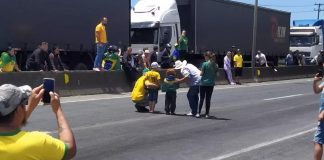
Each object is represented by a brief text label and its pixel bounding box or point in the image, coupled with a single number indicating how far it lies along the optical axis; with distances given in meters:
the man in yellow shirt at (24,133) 3.25
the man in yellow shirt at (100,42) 19.67
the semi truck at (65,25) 19.25
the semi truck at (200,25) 27.58
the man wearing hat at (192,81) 14.12
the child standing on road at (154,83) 14.41
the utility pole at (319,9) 104.27
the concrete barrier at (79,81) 16.48
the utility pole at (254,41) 30.82
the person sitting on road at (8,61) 17.77
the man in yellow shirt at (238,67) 28.72
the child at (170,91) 14.30
